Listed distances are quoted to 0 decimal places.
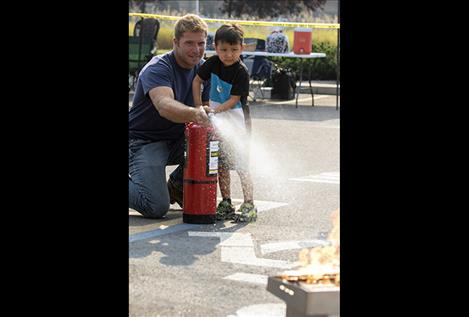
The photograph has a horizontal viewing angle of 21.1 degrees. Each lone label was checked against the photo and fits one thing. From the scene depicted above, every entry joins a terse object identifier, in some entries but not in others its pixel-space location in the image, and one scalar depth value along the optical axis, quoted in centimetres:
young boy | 813
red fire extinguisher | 782
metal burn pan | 385
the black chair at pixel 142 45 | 2001
